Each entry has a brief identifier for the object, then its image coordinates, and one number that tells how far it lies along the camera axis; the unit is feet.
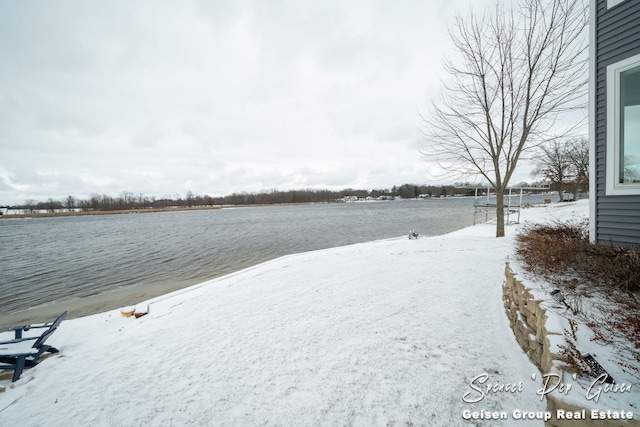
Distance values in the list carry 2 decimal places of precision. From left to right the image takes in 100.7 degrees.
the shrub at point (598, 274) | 8.14
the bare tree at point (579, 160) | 95.24
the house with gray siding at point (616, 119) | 15.25
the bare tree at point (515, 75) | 29.22
